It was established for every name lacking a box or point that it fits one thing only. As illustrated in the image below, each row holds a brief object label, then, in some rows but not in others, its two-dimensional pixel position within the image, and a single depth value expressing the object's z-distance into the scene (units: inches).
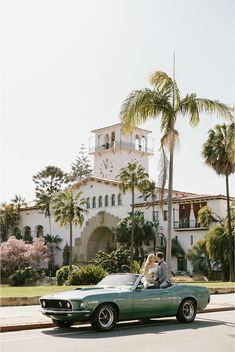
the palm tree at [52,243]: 2559.1
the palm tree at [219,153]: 1579.7
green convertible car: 421.4
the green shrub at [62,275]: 1613.4
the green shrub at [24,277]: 1924.2
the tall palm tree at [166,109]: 732.0
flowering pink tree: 2364.7
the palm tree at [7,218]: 2755.9
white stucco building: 2063.2
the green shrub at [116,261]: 1894.7
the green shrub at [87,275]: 1178.0
